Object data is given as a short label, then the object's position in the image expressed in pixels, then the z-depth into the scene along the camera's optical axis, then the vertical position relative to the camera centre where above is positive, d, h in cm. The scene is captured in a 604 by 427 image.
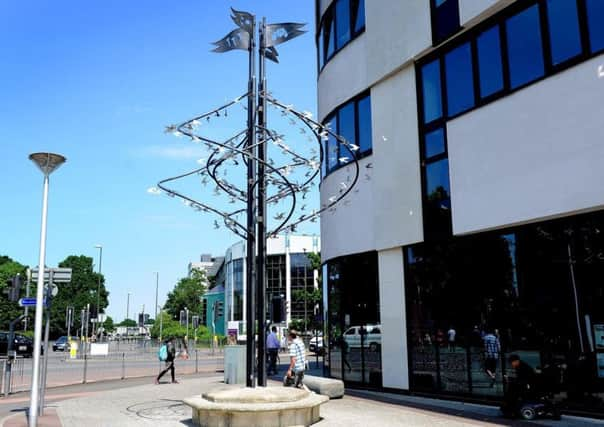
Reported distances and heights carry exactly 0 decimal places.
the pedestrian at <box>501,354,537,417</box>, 1045 -129
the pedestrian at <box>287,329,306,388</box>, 1308 -89
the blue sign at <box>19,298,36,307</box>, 1369 +49
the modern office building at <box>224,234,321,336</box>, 6808 +575
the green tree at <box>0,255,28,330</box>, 7612 +215
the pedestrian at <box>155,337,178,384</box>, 1891 -110
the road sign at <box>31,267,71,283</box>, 1277 +103
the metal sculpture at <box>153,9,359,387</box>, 1041 +274
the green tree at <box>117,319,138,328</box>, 17469 -59
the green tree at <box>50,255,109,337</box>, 8288 +434
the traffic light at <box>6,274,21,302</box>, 1641 +99
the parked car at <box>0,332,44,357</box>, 4044 -153
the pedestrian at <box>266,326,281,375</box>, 2120 -116
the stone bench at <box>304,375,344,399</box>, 1341 -156
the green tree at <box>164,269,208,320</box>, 10925 +494
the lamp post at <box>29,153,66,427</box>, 1048 +102
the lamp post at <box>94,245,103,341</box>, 6431 +745
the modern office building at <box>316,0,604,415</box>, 1066 +259
